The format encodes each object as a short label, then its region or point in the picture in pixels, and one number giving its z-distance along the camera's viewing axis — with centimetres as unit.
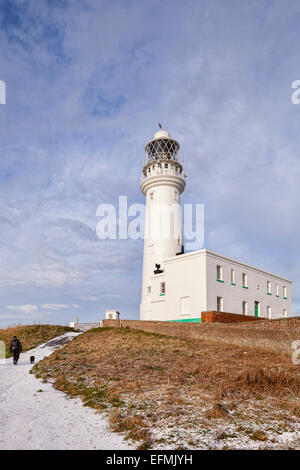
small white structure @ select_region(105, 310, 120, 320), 3772
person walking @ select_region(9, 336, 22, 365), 1981
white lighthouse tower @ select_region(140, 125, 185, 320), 3622
